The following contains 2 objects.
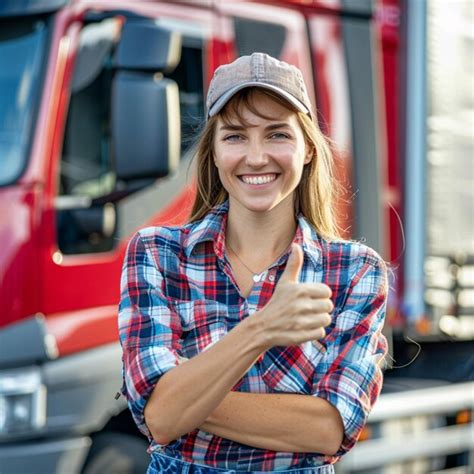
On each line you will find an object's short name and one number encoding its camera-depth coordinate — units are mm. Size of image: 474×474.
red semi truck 4016
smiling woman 2499
